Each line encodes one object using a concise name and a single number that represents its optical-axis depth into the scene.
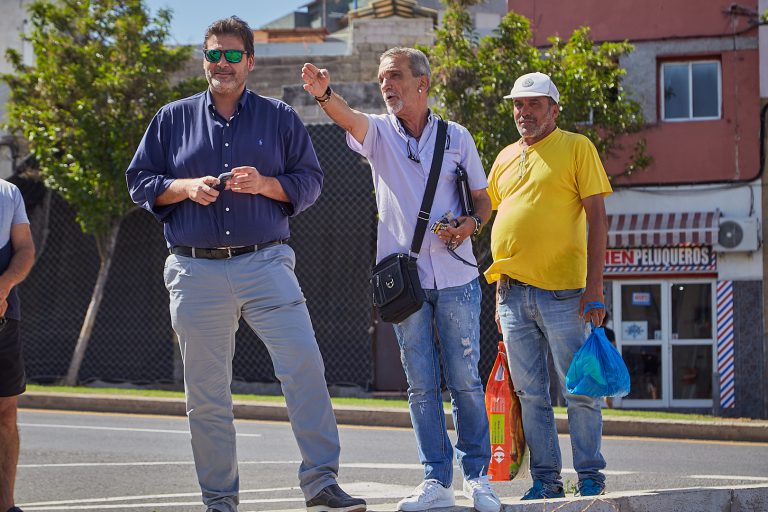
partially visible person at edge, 6.55
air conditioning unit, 22.31
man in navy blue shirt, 5.78
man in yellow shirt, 6.73
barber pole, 22.58
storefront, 22.59
